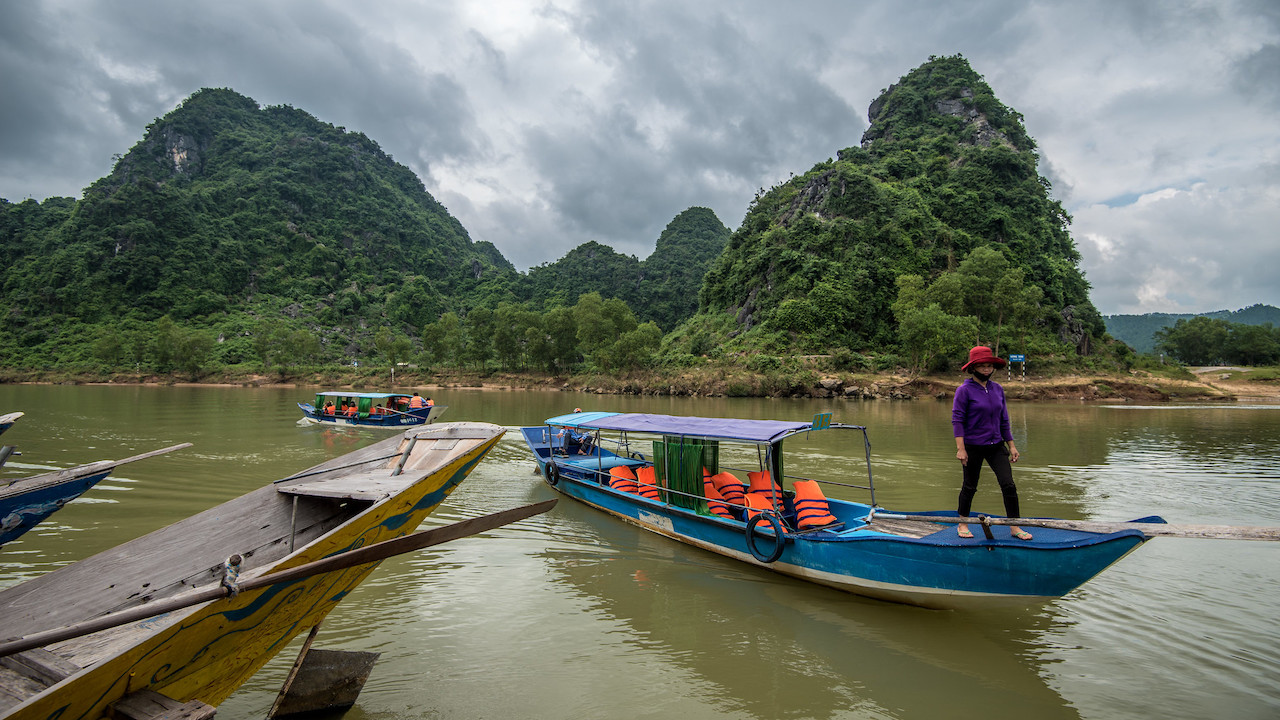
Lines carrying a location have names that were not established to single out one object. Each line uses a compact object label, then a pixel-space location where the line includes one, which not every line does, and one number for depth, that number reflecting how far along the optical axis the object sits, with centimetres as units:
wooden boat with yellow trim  247
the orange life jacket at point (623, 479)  930
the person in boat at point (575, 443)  1320
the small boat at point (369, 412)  2061
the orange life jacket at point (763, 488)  747
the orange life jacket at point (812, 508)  682
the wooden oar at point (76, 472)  527
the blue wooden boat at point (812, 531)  465
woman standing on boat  557
